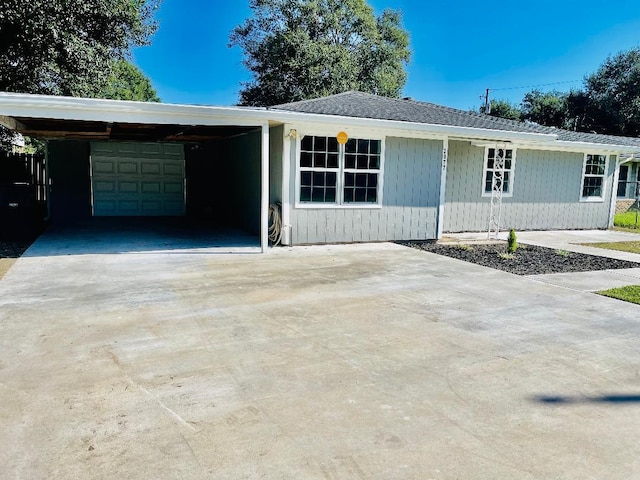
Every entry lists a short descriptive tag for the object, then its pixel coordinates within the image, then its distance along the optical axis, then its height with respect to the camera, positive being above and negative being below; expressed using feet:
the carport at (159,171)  31.12 +0.54
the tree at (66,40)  35.42 +11.27
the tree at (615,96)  90.17 +19.03
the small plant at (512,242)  27.50 -3.34
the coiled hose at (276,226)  29.35 -2.95
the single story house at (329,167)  27.81 +1.20
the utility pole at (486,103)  113.39 +20.47
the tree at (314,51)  73.36 +21.93
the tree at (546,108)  103.65 +18.43
